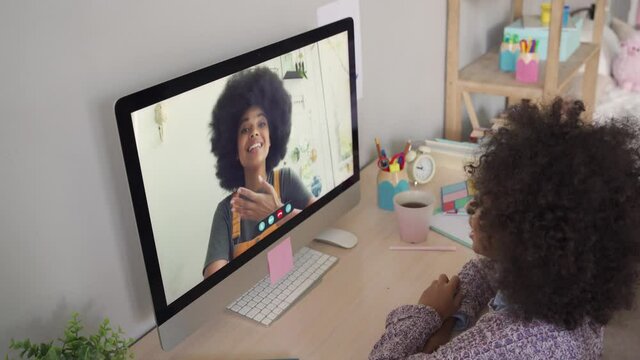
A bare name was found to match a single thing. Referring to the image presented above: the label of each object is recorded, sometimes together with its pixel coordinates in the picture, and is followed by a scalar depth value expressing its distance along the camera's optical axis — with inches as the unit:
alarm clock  61.8
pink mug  51.0
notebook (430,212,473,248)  52.1
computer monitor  34.5
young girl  30.1
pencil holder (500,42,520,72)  72.7
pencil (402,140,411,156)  62.6
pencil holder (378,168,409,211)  56.8
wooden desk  40.9
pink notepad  44.7
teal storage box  74.2
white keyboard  44.2
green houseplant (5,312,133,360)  31.3
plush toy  101.7
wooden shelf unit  65.9
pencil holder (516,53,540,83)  69.1
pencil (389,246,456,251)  51.2
